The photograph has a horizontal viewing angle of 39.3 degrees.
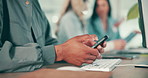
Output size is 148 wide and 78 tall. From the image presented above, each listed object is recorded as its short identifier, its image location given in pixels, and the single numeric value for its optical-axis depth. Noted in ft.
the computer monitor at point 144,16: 2.98
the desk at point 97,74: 2.41
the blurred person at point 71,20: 8.38
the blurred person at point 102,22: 9.95
